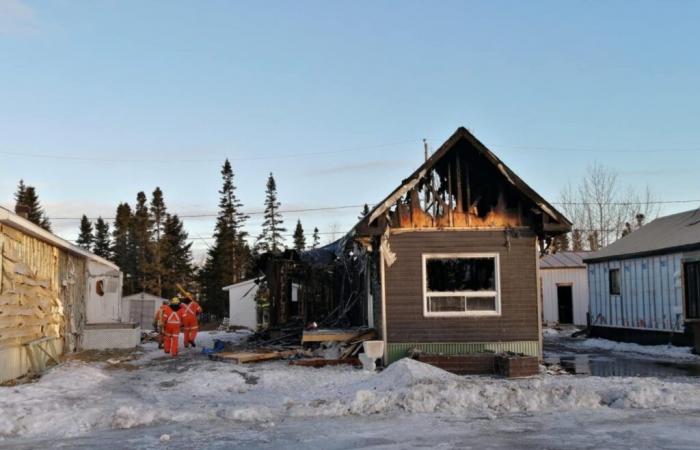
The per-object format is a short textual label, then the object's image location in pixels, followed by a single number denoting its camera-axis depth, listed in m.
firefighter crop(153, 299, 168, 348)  21.70
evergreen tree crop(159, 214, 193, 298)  63.37
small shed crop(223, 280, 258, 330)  46.09
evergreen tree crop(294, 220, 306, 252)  83.01
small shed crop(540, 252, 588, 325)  36.00
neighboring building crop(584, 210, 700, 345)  20.89
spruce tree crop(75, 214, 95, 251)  75.62
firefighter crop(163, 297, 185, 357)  20.79
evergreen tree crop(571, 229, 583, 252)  55.05
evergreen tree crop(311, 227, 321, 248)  86.93
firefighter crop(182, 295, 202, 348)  23.48
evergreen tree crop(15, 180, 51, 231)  61.62
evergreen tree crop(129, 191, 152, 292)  63.12
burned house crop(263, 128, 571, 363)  16.45
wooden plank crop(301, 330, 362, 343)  18.08
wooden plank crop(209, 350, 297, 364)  17.64
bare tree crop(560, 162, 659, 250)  51.34
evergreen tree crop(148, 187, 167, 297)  61.34
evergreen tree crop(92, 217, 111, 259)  74.81
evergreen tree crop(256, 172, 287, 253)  67.06
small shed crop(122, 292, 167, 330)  43.47
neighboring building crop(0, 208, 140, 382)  14.15
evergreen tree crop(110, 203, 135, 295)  67.62
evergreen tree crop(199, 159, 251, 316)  61.53
